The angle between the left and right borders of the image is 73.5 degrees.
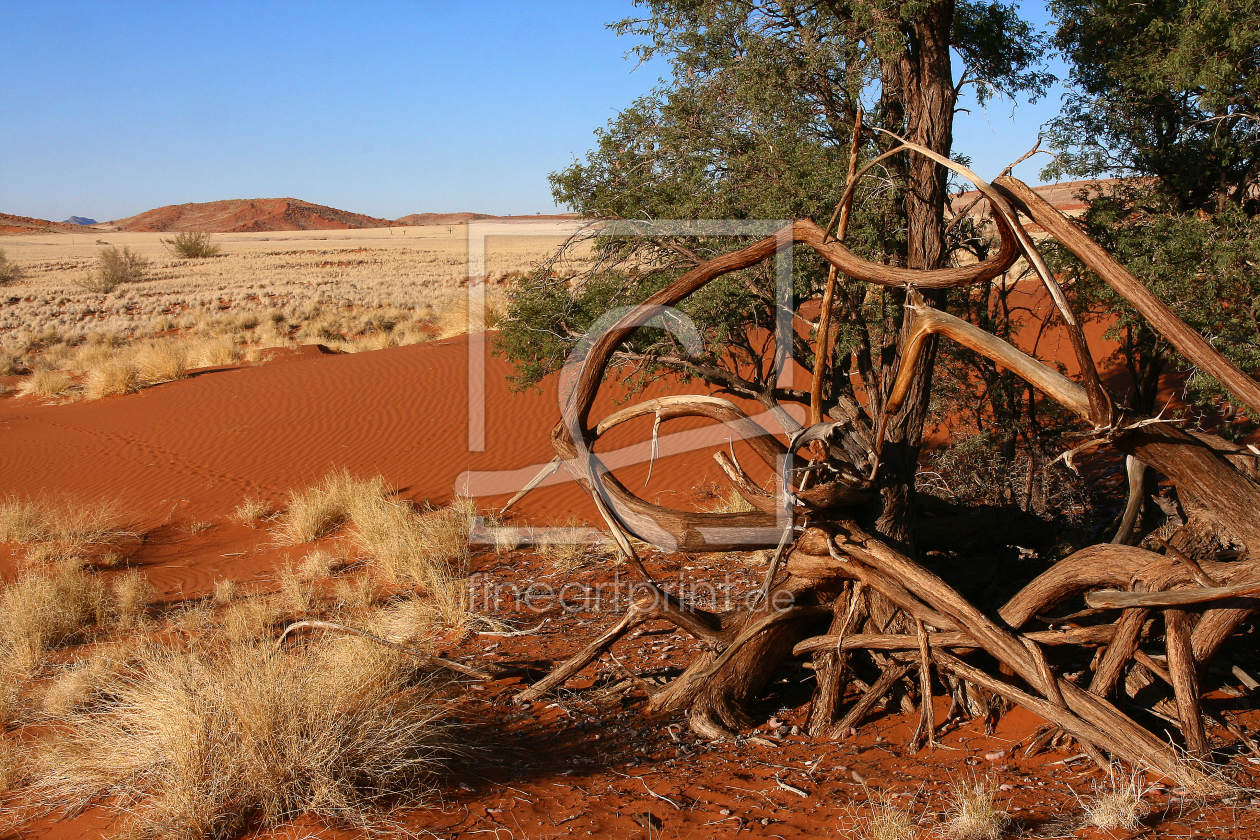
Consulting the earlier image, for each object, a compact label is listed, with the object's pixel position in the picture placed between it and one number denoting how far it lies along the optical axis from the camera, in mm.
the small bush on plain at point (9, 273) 40688
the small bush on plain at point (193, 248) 54812
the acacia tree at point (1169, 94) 5738
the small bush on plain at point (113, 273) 37156
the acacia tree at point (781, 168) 5461
